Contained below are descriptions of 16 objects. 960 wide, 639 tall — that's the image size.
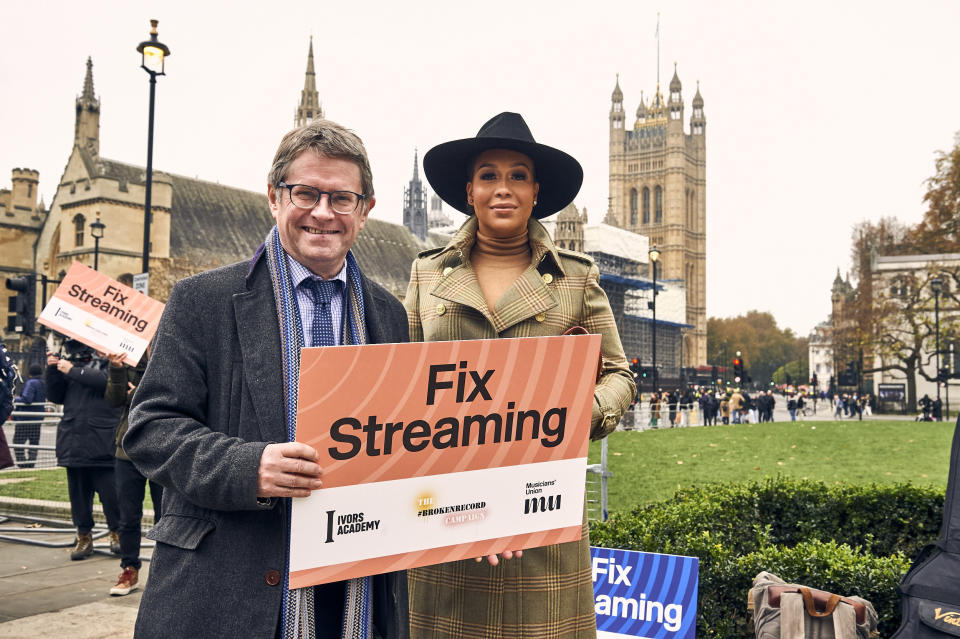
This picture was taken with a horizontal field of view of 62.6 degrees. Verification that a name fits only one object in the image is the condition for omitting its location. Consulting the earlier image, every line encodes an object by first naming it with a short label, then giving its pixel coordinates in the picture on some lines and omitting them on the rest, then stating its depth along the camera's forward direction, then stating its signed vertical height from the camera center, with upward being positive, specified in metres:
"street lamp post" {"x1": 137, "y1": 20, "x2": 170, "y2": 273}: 13.83 +5.40
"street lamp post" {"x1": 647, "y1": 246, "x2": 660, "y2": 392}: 31.88 +4.74
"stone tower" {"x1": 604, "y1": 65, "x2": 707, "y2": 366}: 135.38 +32.35
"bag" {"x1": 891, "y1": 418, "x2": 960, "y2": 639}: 3.40 -0.94
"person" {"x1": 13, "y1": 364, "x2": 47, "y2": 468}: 15.62 -1.45
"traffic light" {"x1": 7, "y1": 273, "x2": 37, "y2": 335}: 12.00 +0.99
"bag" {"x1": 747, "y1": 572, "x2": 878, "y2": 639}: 3.72 -1.16
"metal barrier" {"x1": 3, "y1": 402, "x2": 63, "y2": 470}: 15.39 -1.76
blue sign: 4.16 -1.22
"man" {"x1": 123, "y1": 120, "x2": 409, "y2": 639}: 2.00 -0.15
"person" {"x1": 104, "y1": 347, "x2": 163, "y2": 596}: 6.48 -1.11
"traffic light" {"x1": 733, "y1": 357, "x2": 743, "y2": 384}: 47.88 +0.22
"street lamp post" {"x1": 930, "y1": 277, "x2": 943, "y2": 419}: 43.09 +4.69
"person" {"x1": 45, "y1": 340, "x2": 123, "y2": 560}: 7.37 -0.68
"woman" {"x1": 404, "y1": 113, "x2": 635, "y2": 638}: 2.76 +0.25
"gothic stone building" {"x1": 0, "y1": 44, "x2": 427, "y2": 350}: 52.88 +10.42
